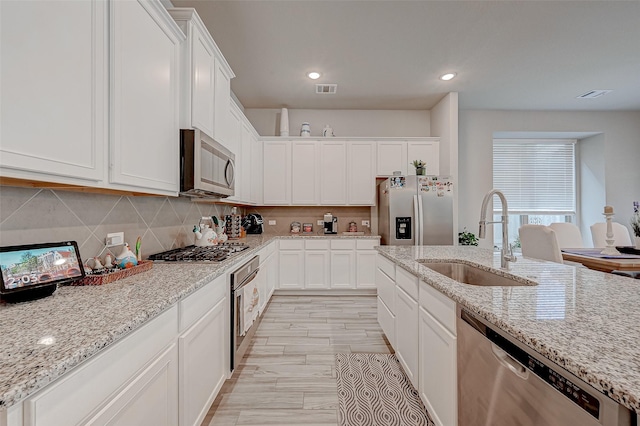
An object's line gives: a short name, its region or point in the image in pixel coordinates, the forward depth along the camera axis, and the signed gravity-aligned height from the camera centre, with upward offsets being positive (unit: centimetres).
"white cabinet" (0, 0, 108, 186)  82 +42
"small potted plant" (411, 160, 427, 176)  397 +68
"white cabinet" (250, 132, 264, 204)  389 +68
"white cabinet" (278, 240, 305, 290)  397 -70
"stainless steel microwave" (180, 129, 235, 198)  179 +35
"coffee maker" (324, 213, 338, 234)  438 -13
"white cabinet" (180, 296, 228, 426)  123 -75
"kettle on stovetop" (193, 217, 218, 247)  242 -17
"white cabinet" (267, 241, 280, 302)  341 -70
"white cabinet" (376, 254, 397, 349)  217 -67
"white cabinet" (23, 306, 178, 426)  61 -46
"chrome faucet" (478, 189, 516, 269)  157 -12
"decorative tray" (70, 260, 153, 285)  121 -27
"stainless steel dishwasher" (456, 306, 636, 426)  60 -47
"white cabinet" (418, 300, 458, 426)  121 -75
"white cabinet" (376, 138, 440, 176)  427 +93
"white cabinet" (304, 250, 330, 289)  399 -78
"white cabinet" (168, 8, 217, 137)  180 +97
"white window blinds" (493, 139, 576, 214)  503 +71
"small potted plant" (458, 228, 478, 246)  430 -37
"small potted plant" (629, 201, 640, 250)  277 -11
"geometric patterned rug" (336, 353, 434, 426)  164 -118
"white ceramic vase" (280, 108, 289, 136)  435 +144
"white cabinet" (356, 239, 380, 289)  400 -68
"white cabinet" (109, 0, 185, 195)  123 +60
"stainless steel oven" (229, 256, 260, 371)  186 -68
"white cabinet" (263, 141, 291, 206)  430 +79
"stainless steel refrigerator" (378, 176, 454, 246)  381 +10
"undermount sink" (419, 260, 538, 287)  154 -37
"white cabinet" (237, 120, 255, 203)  333 +68
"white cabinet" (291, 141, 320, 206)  429 +77
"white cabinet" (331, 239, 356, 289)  400 -69
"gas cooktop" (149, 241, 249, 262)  180 -27
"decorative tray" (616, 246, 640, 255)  280 -36
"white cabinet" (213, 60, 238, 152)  228 +94
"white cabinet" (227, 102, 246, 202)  288 +75
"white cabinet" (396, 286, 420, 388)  167 -77
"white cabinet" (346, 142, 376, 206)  428 +75
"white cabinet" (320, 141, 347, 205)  428 +80
